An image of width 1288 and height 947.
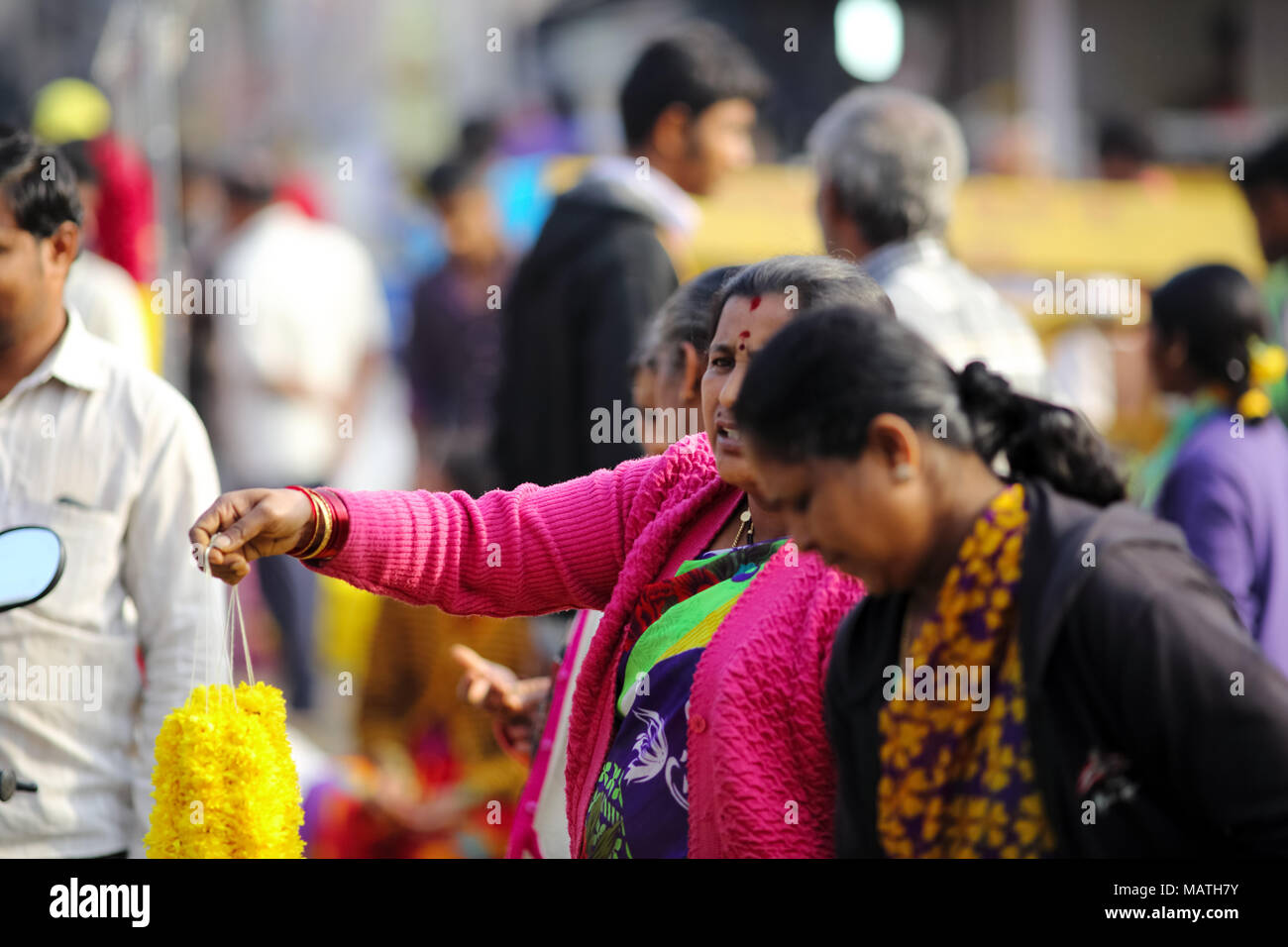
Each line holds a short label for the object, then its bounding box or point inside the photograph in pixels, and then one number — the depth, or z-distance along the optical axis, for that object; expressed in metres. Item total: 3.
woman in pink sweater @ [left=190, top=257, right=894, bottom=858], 4.16
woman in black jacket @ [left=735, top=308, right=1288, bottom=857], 3.40
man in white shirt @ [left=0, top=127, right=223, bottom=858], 5.84
